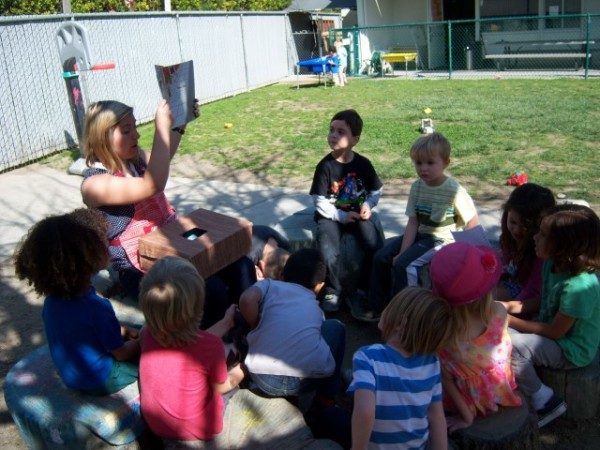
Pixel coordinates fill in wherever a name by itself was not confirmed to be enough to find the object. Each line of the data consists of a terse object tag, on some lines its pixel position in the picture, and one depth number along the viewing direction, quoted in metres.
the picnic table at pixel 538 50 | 16.40
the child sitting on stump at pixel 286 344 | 2.69
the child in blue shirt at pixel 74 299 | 2.47
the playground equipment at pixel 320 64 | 16.59
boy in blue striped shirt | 2.11
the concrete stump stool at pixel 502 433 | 2.45
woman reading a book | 3.15
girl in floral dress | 2.38
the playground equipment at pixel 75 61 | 8.57
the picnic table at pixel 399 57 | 17.95
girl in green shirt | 2.59
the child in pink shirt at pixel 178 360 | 2.30
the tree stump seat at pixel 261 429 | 2.46
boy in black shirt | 4.05
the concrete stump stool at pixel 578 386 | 2.80
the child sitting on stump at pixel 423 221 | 3.60
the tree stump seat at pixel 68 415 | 2.53
